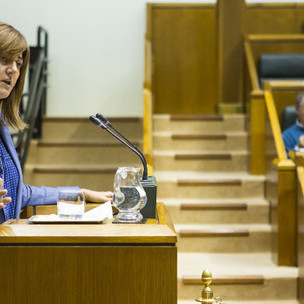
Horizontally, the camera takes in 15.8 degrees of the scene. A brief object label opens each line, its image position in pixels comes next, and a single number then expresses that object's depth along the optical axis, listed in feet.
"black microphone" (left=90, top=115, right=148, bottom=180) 10.00
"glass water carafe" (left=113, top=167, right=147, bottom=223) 9.02
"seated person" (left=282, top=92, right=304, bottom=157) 24.73
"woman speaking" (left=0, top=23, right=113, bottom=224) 10.06
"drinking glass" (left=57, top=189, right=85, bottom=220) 8.74
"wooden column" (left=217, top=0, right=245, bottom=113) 34.88
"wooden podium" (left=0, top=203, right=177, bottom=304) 7.33
